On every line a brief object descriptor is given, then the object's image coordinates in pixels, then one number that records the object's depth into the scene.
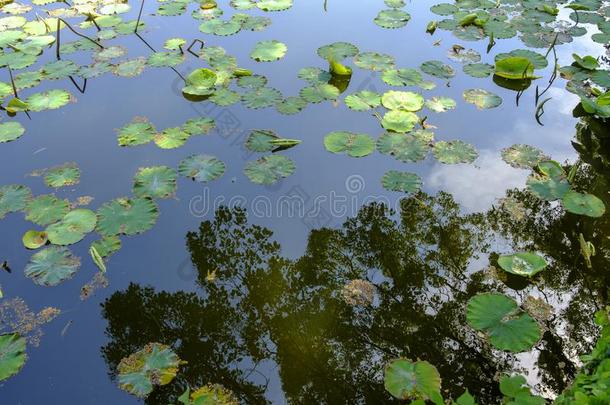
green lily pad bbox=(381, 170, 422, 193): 3.88
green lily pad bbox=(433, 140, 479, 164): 4.15
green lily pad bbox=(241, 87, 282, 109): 4.73
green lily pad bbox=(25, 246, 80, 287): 3.19
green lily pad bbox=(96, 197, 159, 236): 3.51
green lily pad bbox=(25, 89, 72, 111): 4.69
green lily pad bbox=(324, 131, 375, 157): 4.22
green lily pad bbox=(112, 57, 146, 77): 5.23
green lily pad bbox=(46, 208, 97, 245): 3.41
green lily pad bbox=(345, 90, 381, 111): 4.72
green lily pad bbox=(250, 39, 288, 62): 5.42
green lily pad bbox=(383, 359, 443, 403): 2.54
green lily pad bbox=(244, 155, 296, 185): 3.98
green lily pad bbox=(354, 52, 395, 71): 5.27
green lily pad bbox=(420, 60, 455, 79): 5.20
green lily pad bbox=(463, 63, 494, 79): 5.20
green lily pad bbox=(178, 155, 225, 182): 4.00
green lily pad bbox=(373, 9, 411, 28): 6.11
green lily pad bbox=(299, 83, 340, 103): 4.82
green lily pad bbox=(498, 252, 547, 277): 3.19
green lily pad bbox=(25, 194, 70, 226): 3.55
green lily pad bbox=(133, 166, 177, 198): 3.80
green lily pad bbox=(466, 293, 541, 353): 2.79
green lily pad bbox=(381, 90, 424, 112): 4.66
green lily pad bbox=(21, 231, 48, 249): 3.36
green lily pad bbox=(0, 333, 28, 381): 2.70
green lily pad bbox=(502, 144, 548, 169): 4.13
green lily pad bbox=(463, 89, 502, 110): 4.78
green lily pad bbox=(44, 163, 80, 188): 3.89
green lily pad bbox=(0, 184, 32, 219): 3.66
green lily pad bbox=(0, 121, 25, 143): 4.34
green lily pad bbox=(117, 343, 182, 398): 2.63
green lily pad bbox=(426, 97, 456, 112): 4.70
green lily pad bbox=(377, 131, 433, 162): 4.17
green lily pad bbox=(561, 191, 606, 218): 3.55
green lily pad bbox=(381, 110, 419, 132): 4.42
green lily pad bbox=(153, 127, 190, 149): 4.24
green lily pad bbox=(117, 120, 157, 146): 4.31
